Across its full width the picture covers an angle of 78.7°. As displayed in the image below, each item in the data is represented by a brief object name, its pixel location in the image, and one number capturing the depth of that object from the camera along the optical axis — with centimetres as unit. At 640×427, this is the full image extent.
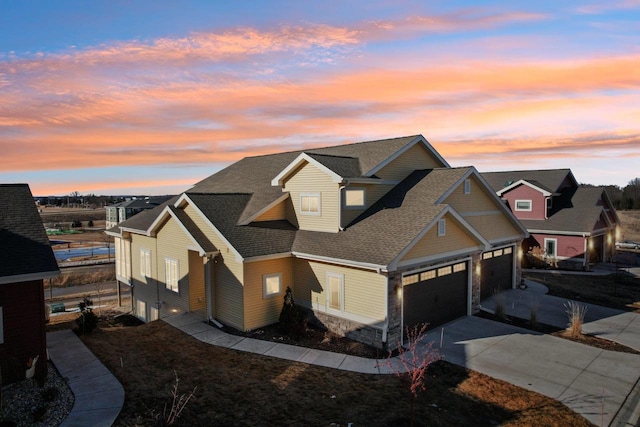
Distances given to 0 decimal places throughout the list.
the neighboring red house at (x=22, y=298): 1147
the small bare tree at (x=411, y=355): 1259
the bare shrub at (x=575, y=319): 1603
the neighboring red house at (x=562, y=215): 3262
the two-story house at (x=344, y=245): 1566
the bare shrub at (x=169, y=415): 955
